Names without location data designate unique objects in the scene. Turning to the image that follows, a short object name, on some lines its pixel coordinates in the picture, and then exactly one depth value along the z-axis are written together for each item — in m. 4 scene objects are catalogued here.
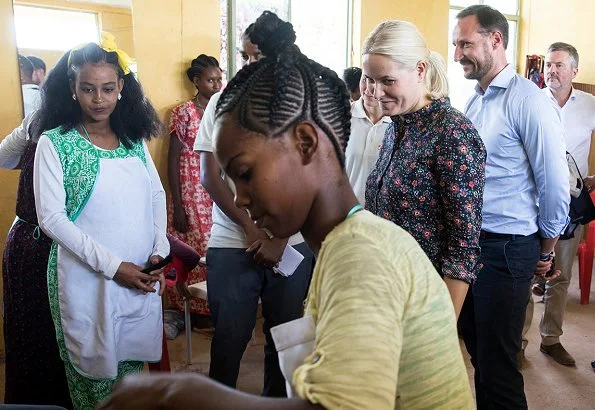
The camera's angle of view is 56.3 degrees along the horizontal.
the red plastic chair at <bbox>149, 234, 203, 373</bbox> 2.60
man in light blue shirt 2.09
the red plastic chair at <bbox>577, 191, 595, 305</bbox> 4.53
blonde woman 1.67
